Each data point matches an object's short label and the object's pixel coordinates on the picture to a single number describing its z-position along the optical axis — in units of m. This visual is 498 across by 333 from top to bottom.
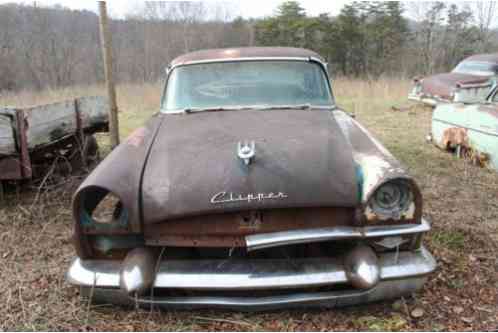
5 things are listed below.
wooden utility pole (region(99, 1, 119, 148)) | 4.48
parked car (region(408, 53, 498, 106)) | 8.42
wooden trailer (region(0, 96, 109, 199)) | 3.44
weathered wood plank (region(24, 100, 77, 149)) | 3.65
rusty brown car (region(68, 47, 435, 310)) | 2.13
